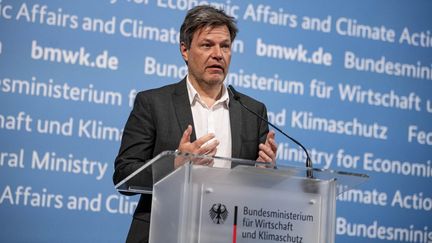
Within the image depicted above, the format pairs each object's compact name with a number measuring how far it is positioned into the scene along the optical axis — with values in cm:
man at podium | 521
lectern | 407
